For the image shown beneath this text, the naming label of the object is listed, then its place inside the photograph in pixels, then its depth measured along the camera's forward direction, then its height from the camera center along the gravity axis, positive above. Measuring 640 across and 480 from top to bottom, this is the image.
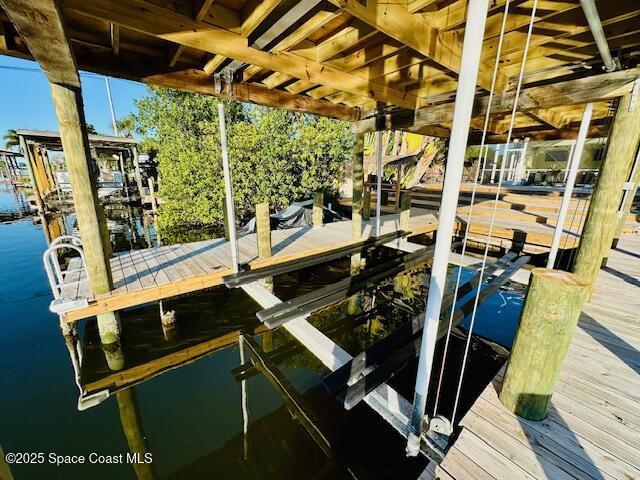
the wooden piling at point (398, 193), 11.34 -1.16
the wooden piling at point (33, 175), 13.65 -0.61
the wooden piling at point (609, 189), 3.07 -0.24
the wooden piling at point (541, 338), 1.95 -1.27
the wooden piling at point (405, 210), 7.97 -1.27
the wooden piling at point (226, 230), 6.94 -1.64
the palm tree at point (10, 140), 36.78 +3.11
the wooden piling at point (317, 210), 8.65 -1.40
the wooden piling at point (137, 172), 17.02 -0.55
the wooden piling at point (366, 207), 9.44 -1.43
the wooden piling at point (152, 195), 15.20 -1.80
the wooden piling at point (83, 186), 3.40 -0.31
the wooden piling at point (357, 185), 7.12 -0.51
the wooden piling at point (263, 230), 5.40 -1.31
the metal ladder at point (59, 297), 3.79 -1.92
